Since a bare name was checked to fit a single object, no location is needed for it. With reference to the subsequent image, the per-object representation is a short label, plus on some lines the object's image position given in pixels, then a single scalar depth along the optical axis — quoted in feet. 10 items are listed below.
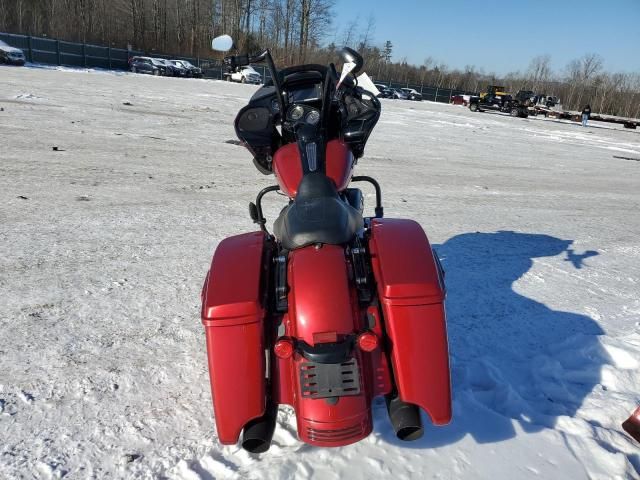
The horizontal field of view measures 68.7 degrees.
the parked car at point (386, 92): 129.49
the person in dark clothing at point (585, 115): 95.86
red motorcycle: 5.29
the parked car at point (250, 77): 122.83
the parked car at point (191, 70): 129.18
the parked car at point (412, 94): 150.61
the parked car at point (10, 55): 90.74
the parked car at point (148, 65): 122.31
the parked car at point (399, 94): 138.10
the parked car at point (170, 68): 124.48
